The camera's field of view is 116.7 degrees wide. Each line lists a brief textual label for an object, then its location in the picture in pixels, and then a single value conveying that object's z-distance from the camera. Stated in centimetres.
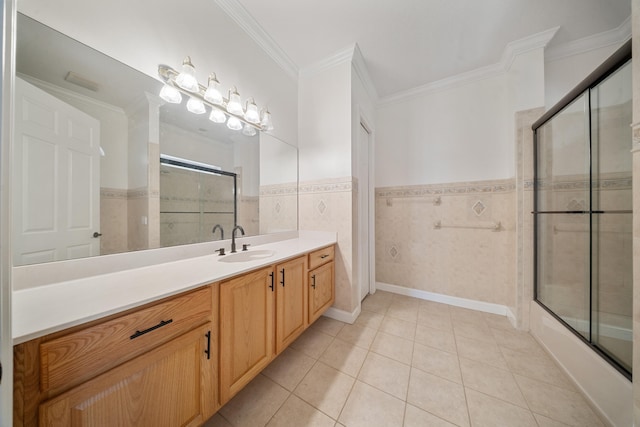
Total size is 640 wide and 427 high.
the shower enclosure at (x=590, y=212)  131
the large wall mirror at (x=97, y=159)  79
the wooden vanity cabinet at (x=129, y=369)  52
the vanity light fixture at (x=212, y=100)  118
